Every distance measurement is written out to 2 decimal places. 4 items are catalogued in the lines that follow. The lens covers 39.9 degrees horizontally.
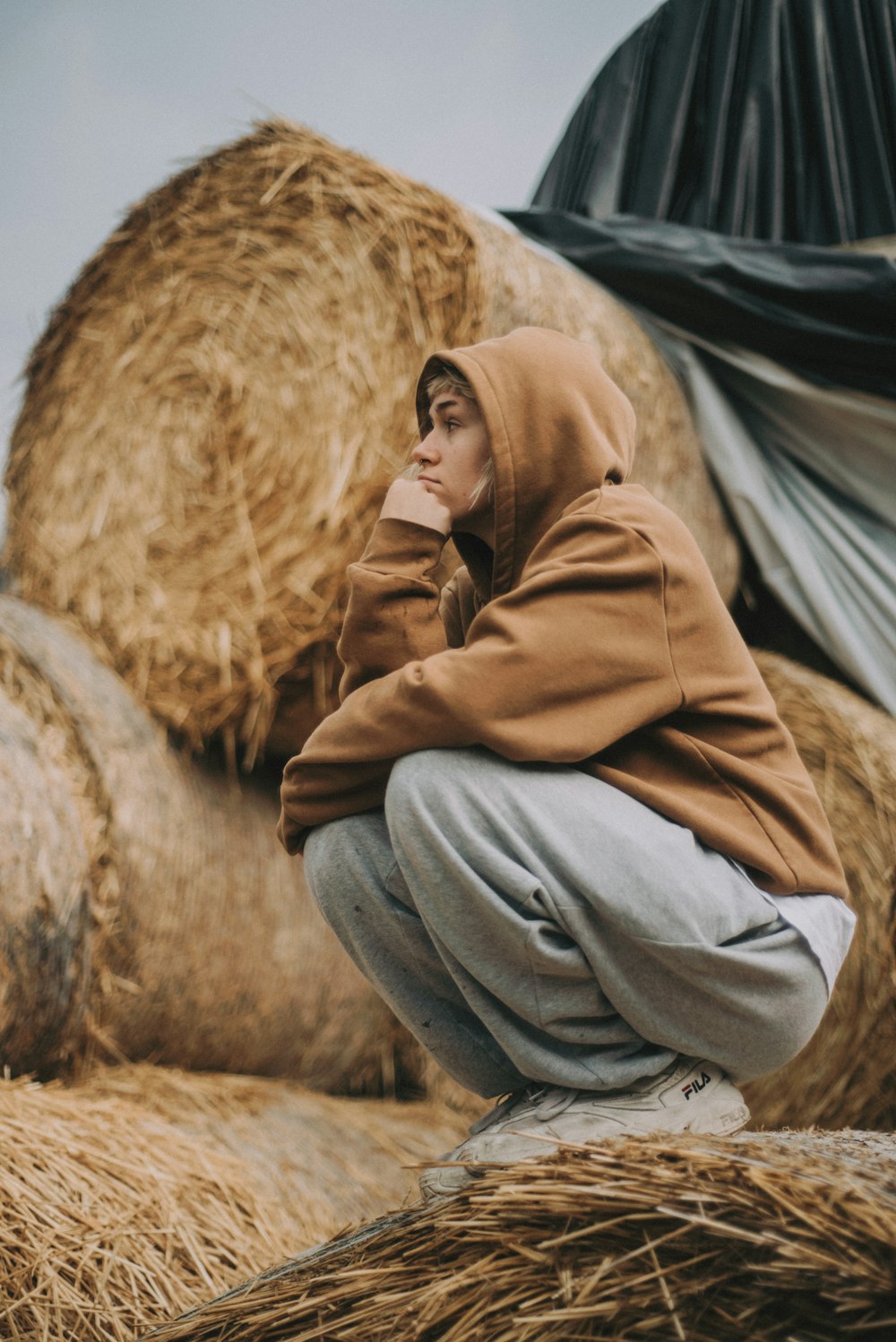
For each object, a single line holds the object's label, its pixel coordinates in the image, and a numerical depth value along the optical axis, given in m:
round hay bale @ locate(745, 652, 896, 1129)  1.93
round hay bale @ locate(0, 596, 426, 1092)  1.58
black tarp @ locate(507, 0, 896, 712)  2.17
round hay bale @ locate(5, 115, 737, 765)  1.92
